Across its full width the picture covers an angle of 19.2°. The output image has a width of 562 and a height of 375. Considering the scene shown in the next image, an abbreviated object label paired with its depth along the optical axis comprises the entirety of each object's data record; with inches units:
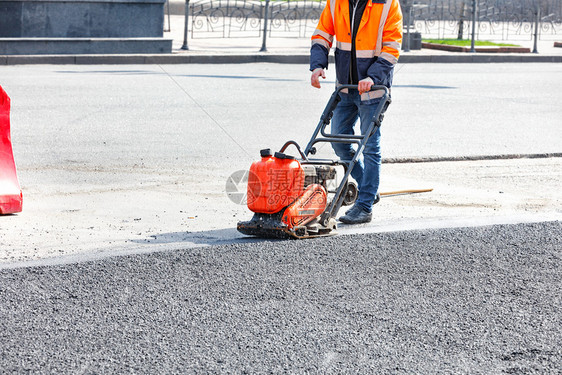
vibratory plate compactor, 415.0
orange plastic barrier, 469.2
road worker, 447.0
